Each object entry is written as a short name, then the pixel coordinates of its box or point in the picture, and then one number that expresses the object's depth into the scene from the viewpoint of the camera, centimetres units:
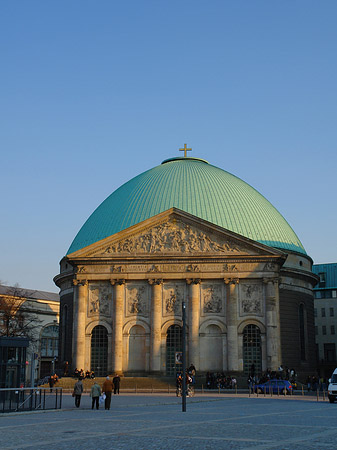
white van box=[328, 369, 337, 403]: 3553
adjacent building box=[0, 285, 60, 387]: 3033
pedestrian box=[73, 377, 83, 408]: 3042
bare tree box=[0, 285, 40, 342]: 6798
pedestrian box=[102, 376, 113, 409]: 2953
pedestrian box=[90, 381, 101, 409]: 2972
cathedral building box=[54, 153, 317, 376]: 5481
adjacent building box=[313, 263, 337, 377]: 8750
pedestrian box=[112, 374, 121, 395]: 4403
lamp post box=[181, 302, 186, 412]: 2717
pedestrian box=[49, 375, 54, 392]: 4960
